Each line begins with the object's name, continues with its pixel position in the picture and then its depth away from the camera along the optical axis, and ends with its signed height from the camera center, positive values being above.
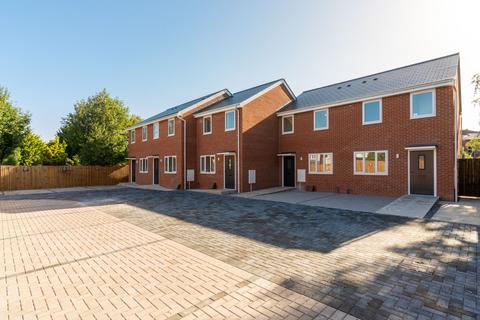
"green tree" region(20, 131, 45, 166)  31.69 +1.49
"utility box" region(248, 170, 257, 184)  16.27 -1.04
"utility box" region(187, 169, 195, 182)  18.73 -1.08
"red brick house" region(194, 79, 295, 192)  16.30 +1.54
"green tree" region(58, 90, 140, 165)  26.94 +3.85
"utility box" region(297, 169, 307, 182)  16.59 -1.02
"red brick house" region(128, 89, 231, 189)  18.91 +1.31
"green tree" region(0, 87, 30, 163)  21.19 +3.33
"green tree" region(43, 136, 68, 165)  30.78 +0.90
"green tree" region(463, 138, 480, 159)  17.72 +1.00
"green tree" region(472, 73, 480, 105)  13.89 +4.13
